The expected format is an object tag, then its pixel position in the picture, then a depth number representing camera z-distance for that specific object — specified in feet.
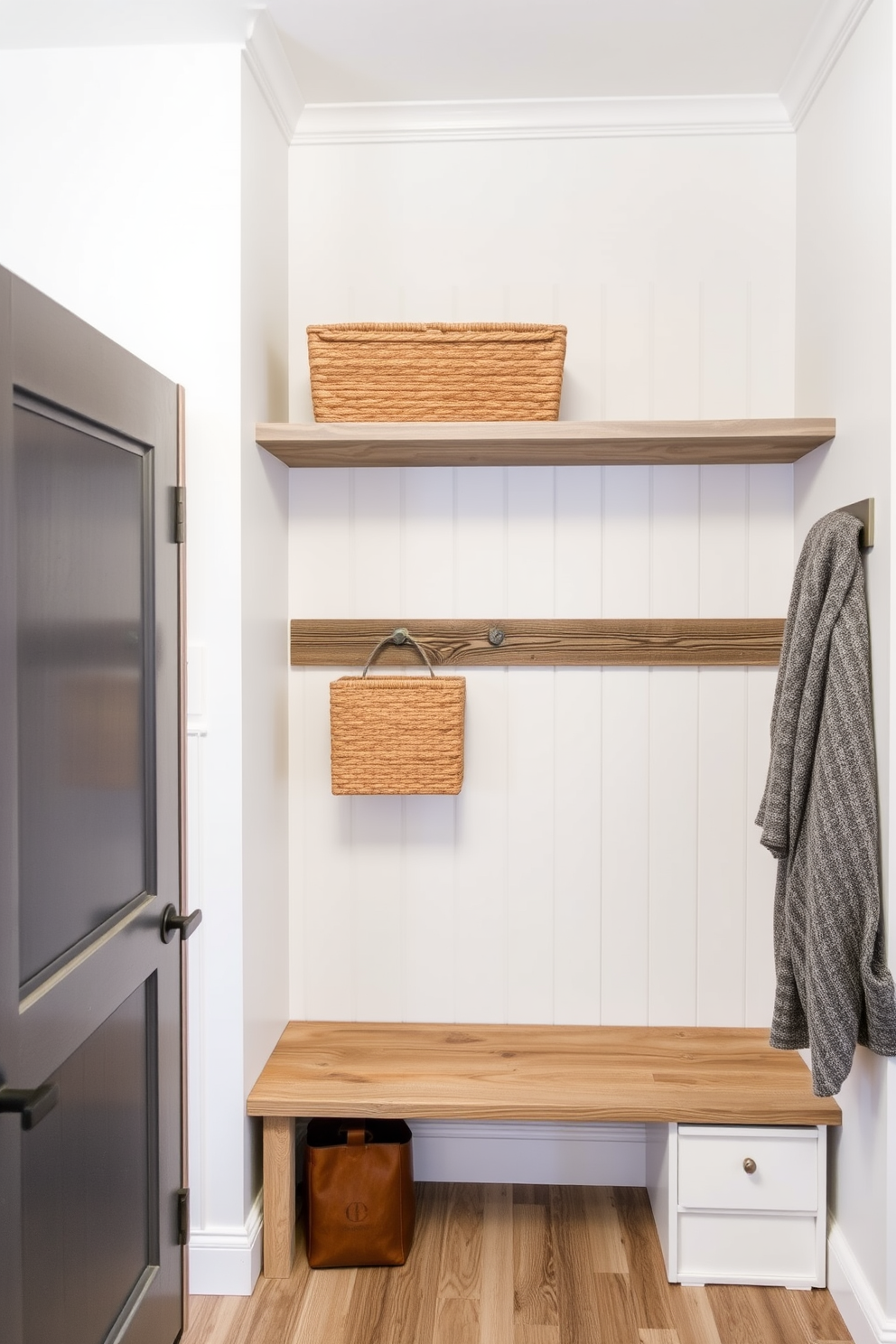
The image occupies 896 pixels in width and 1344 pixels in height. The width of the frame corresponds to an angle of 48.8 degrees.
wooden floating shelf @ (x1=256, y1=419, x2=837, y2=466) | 6.63
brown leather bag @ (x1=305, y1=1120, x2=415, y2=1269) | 6.81
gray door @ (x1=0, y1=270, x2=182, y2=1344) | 4.02
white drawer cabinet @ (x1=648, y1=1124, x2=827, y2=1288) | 6.66
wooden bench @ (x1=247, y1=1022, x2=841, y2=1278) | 6.57
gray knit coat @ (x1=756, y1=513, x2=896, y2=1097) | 5.74
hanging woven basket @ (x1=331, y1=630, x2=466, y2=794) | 7.17
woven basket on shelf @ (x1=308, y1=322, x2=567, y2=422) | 6.70
